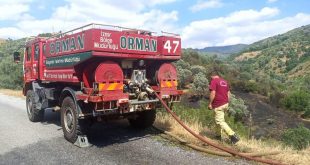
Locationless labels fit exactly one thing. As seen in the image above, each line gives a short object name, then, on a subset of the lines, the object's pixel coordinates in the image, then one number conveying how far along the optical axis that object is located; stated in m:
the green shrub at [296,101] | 32.48
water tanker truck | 4.64
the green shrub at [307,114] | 31.72
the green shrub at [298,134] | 15.58
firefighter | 4.79
